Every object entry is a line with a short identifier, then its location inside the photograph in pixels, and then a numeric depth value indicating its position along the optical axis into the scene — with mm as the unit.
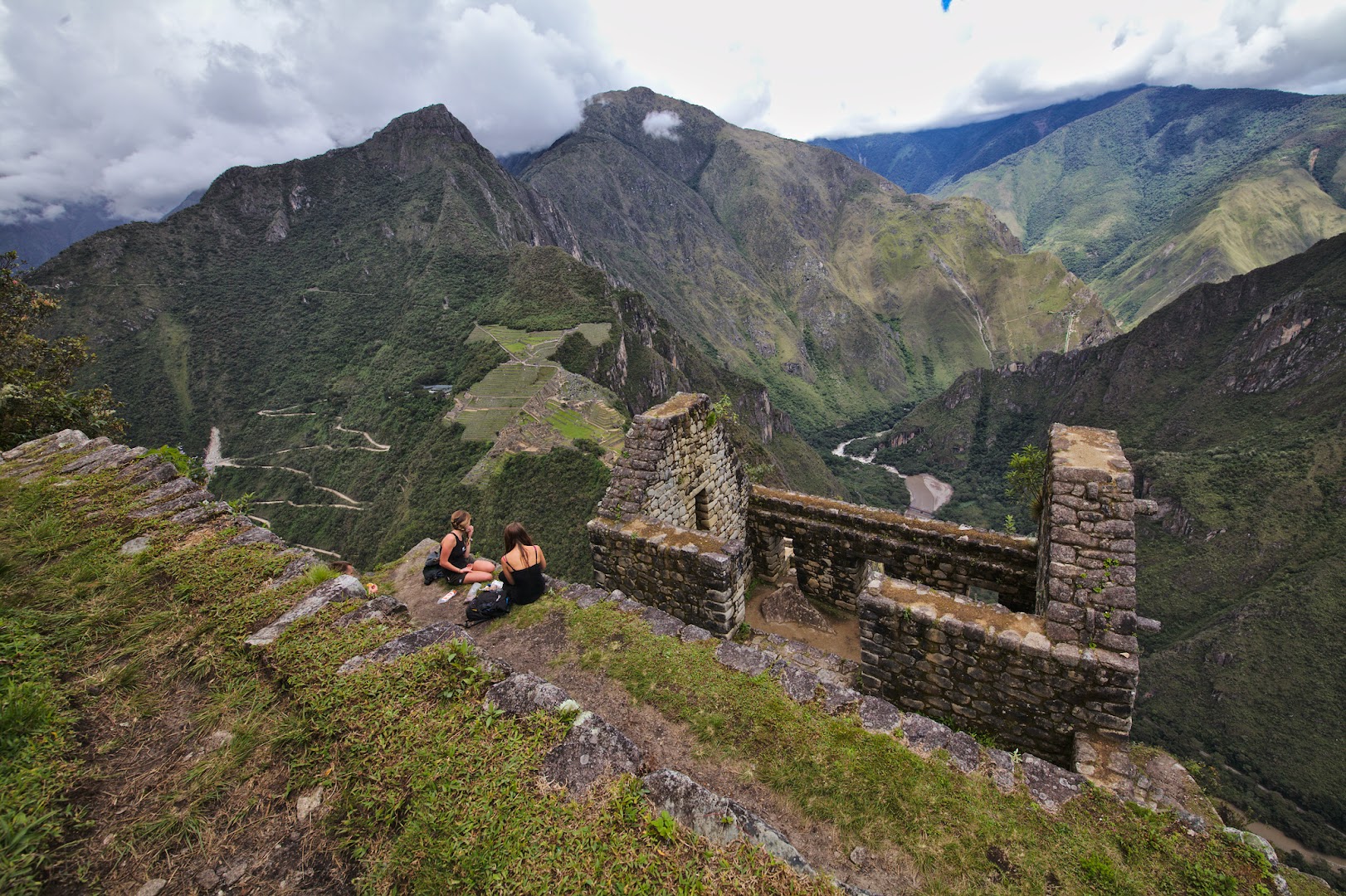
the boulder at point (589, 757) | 3504
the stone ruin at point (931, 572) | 5582
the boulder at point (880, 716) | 4777
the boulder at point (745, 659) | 5500
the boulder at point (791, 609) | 9516
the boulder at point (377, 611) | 5125
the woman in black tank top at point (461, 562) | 8438
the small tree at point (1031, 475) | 8883
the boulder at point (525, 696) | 4004
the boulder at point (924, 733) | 4609
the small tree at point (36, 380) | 11797
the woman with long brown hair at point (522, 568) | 7020
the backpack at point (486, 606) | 6938
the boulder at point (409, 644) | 4500
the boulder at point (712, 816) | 3137
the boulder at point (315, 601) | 4734
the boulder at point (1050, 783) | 4246
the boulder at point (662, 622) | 6262
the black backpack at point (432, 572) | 9133
